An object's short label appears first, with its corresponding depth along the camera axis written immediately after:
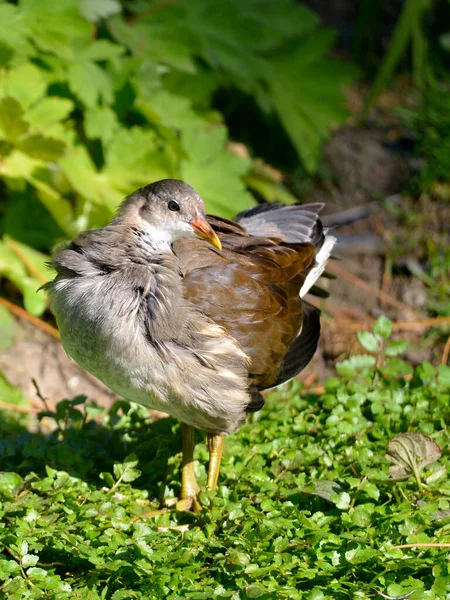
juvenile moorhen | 6.81
